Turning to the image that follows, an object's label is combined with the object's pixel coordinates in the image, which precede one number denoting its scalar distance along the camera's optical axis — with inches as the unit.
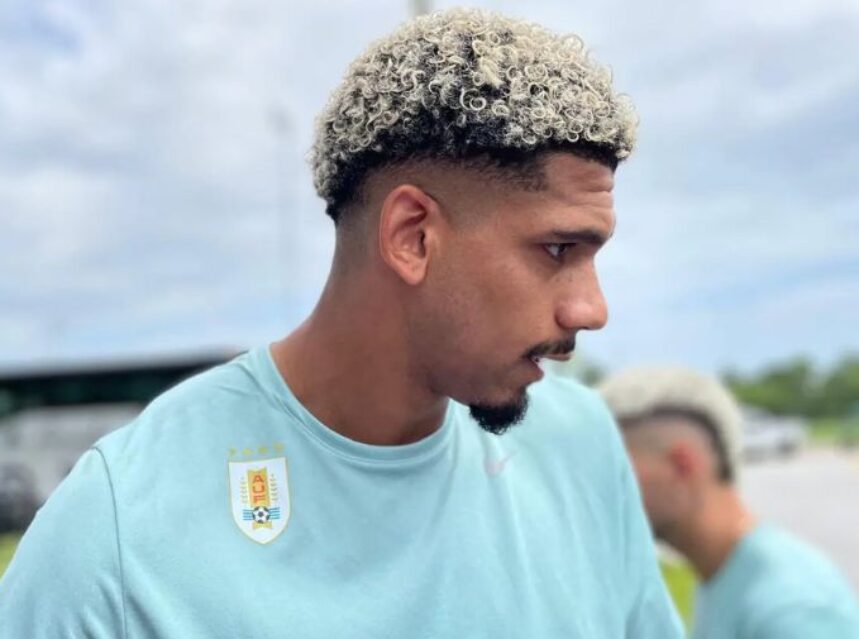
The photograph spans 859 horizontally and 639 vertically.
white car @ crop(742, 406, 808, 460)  1160.8
